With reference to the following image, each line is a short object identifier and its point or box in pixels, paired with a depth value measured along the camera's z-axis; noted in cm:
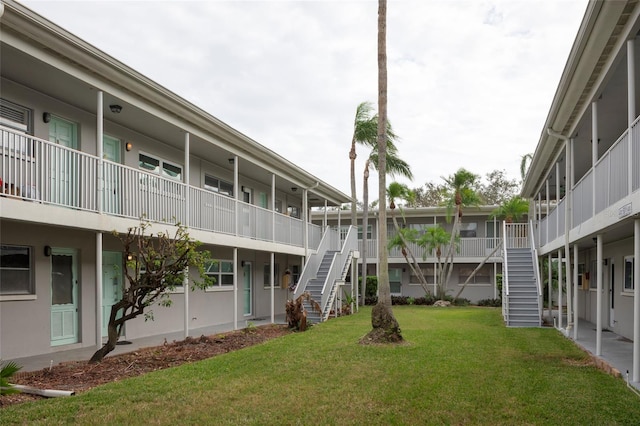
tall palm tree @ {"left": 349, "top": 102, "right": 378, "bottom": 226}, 2692
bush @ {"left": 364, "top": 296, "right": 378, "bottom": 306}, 2975
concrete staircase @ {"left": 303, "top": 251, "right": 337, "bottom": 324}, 1884
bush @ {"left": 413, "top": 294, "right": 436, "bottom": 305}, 2991
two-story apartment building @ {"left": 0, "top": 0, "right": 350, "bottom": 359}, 953
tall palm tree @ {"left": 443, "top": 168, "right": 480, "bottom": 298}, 2881
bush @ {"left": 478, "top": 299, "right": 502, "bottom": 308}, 2975
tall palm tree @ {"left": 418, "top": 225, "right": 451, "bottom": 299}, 2931
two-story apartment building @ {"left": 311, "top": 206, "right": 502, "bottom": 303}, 3091
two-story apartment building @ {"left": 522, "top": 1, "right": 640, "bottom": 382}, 850
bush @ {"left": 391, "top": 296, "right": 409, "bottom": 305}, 3039
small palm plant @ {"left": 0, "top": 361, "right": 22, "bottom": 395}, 673
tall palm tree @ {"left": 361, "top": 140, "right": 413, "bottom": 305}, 2800
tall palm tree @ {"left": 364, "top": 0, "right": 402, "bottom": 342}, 1331
